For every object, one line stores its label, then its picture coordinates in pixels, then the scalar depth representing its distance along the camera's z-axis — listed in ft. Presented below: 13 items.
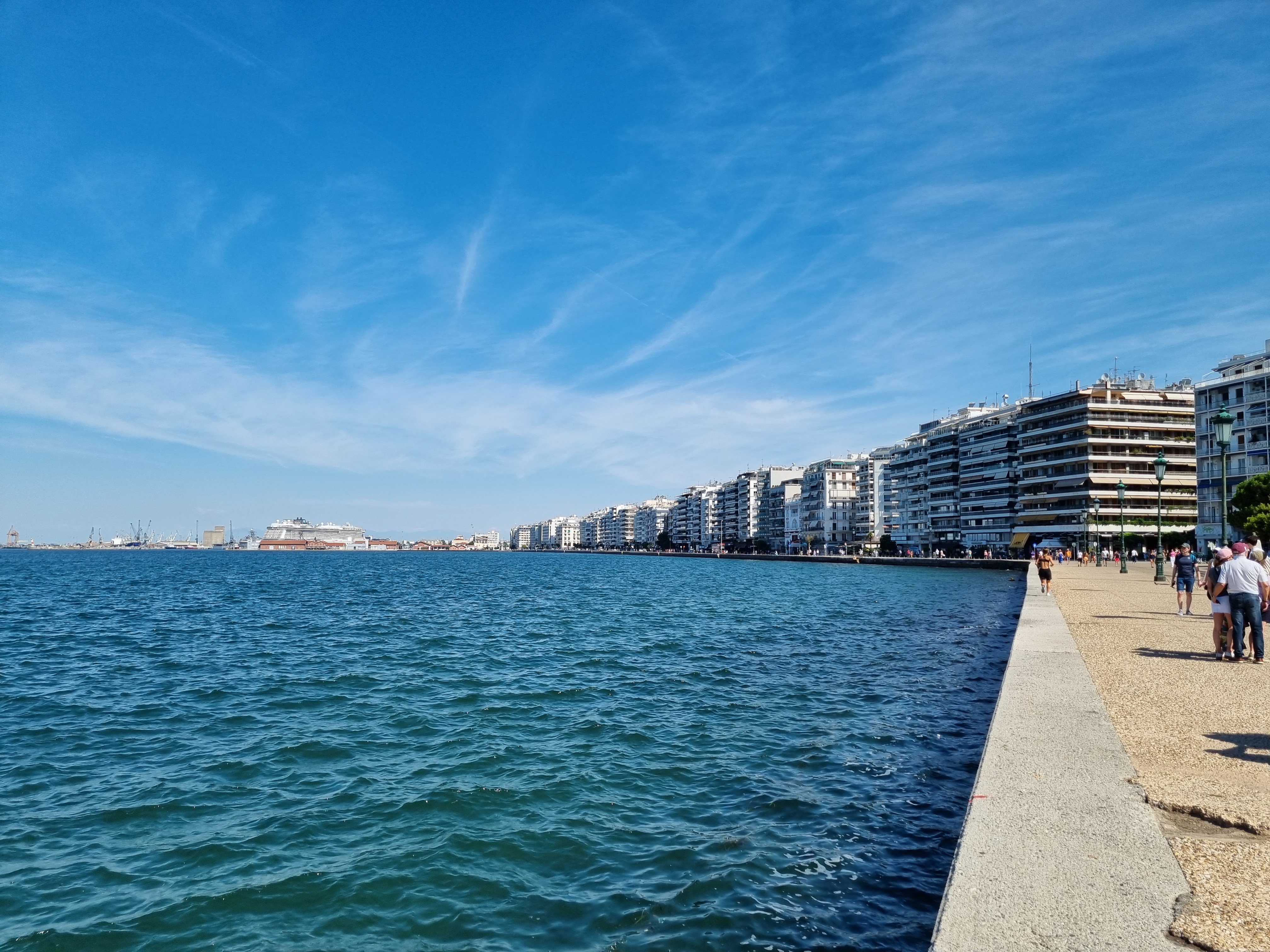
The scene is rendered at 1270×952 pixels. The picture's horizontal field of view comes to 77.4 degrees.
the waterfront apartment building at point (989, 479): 368.89
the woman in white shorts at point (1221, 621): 44.60
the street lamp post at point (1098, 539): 241.55
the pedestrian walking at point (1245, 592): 42.01
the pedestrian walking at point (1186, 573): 70.28
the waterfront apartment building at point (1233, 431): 233.55
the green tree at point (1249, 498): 189.16
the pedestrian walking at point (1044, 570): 103.86
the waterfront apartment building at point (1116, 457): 314.96
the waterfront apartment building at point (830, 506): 530.68
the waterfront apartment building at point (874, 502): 478.59
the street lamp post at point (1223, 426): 73.41
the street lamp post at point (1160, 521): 119.44
